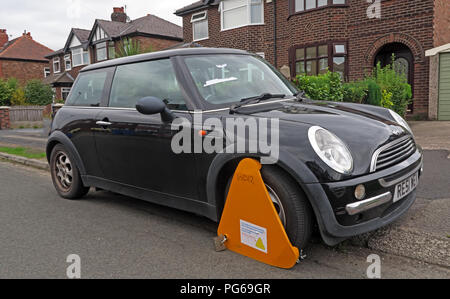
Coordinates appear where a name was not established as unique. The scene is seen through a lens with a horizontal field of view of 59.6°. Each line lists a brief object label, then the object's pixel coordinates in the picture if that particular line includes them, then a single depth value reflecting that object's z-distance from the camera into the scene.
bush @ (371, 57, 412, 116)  11.09
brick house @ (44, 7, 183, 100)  31.05
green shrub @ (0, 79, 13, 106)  26.25
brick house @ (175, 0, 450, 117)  13.62
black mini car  2.75
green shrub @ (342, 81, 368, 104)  9.69
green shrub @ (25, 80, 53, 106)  30.38
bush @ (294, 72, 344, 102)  8.67
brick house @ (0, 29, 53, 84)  44.53
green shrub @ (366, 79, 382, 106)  9.73
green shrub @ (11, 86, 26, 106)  26.67
